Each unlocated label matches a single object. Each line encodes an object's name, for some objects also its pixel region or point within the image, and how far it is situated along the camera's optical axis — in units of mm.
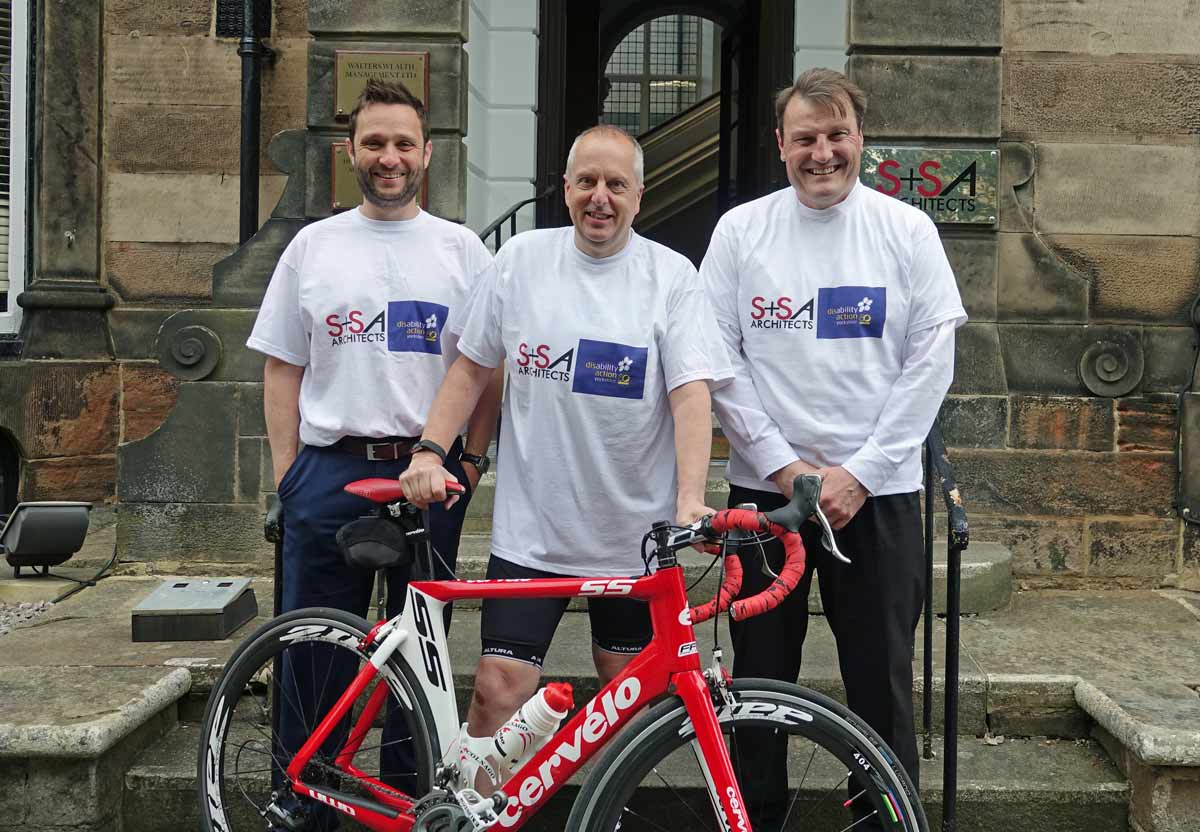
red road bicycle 2586
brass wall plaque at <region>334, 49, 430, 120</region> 6027
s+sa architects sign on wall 5969
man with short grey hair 2926
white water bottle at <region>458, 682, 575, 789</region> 2789
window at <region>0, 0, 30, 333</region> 7879
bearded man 3191
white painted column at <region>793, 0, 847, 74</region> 6809
